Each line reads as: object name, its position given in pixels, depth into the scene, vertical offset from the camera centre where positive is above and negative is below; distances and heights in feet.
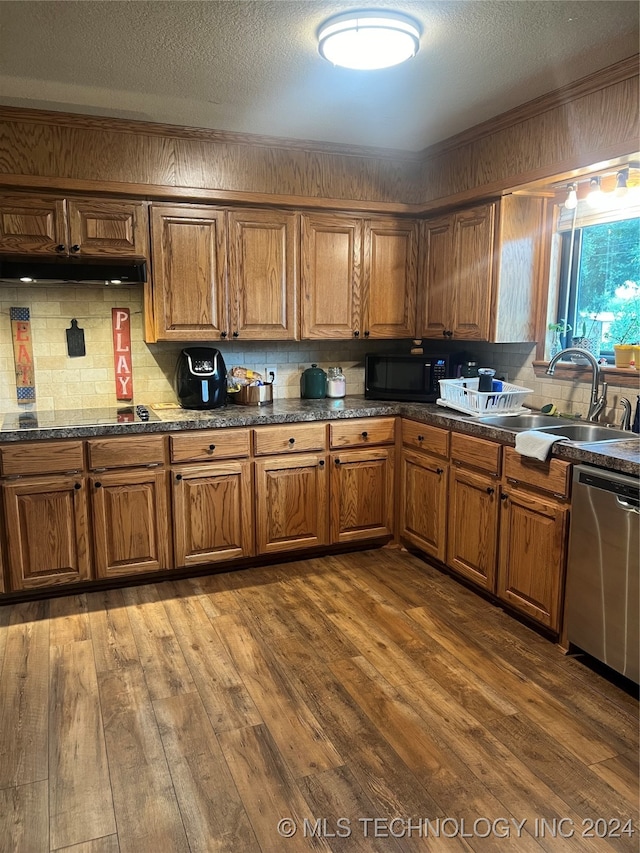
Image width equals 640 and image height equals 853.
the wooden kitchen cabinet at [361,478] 12.08 -2.80
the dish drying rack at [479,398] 10.86 -1.12
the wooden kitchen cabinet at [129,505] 10.48 -2.88
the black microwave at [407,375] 12.52 -0.81
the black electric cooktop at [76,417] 10.44 -1.45
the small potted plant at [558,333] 11.46 +0.03
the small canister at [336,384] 13.46 -1.05
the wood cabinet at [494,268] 11.16 +1.22
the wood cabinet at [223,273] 11.44 +1.16
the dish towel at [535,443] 8.71 -1.52
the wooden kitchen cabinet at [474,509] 10.05 -2.91
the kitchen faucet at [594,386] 9.98 -0.82
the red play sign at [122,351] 12.14 -0.32
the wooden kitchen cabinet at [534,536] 8.73 -2.93
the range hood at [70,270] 10.07 +1.06
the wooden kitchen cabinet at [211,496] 10.97 -2.86
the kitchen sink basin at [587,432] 9.66 -1.53
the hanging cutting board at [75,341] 11.85 -0.12
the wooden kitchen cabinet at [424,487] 11.32 -2.86
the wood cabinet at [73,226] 10.39 +1.84
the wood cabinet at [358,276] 12.50 +1.19
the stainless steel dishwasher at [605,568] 7.59 -2.94
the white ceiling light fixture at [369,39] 7.14 +3.47
